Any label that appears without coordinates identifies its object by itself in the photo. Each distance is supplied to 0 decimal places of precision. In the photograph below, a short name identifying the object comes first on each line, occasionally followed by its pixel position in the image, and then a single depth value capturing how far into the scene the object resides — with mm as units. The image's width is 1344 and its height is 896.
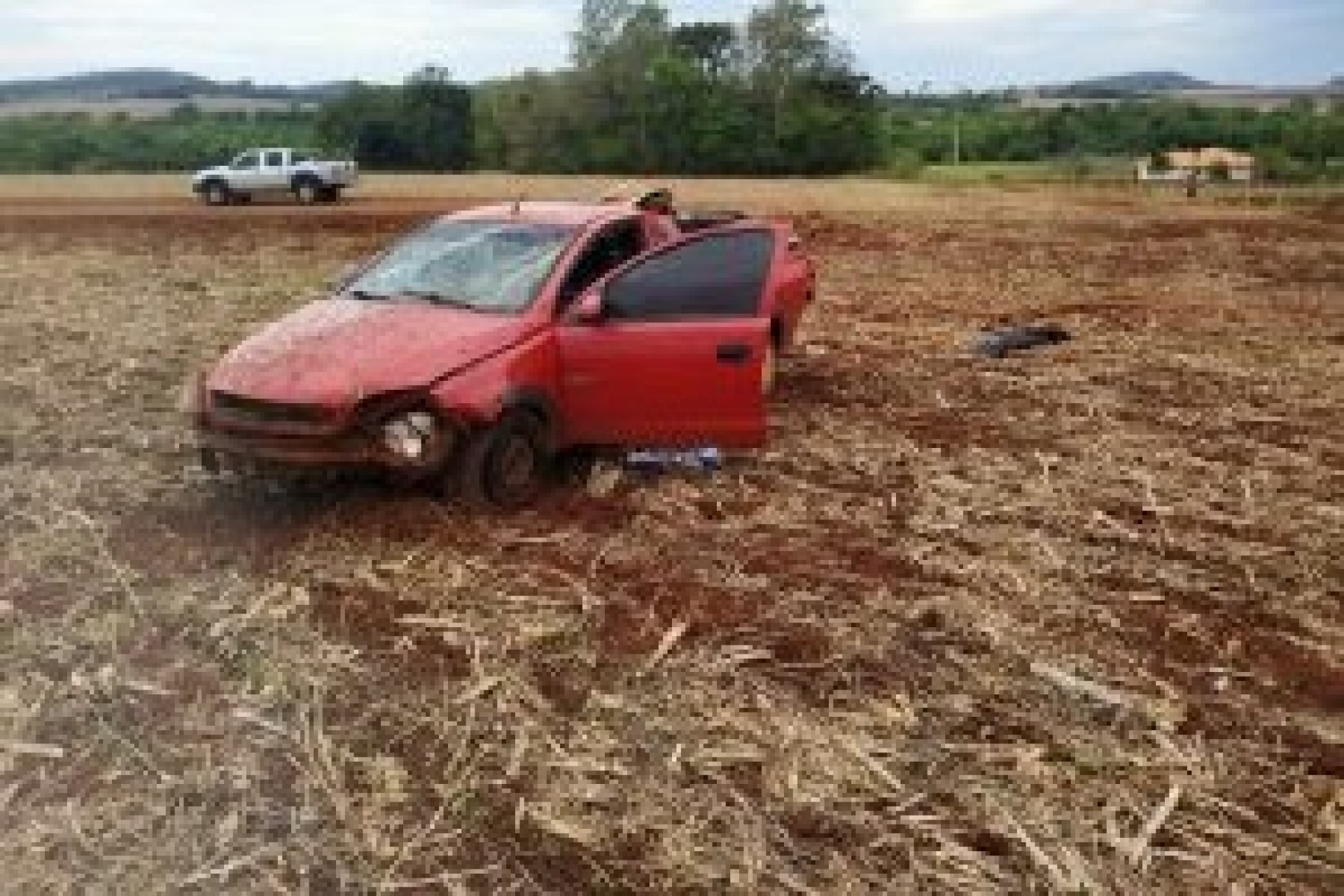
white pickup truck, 40750
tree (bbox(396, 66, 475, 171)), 77625
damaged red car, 9102
